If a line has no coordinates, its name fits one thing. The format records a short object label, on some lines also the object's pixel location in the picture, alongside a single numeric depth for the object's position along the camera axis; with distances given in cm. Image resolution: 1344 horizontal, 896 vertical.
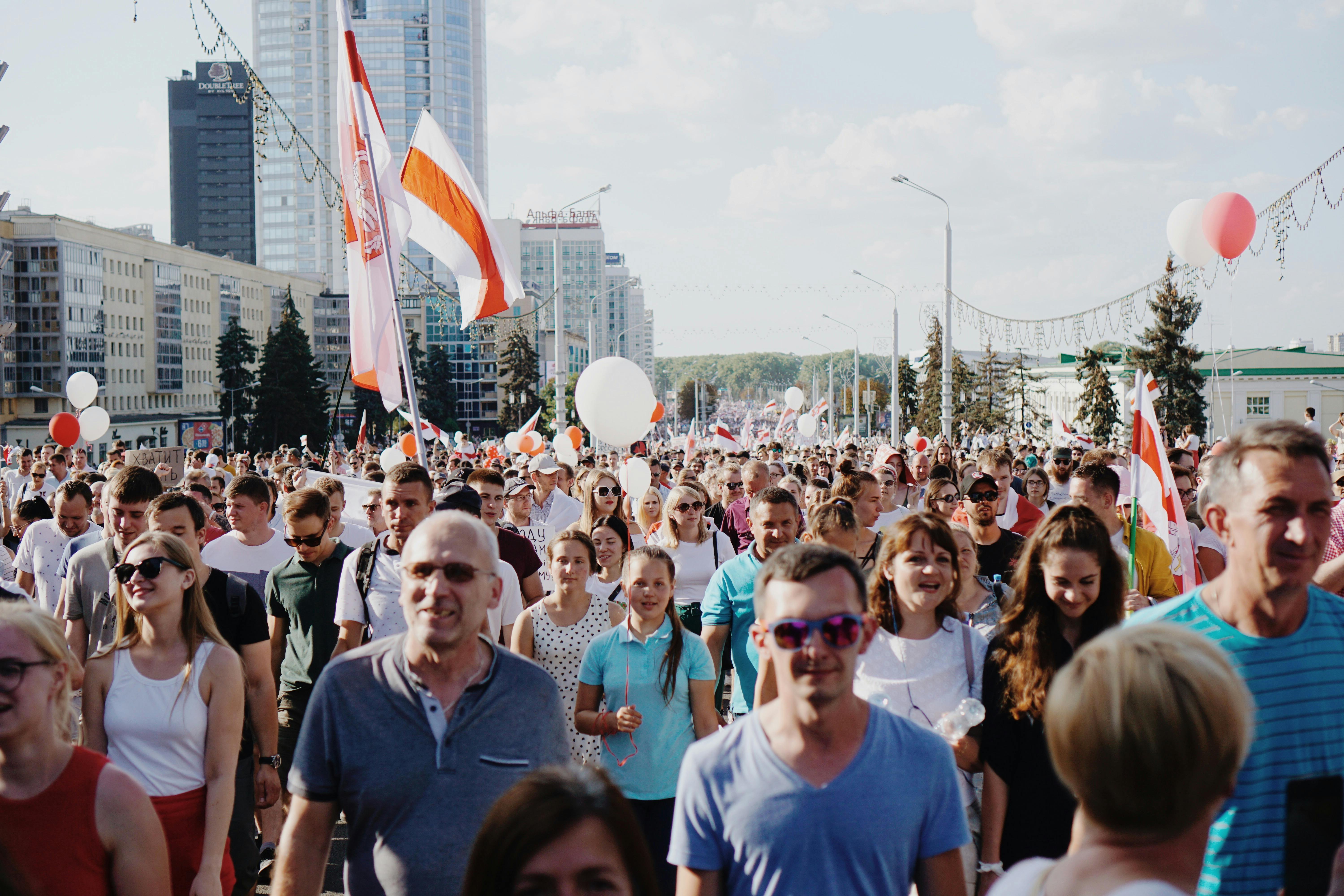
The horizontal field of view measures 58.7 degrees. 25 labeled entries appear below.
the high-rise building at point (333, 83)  16350
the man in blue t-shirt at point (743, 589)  531
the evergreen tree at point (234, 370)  8931
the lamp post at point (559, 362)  2617
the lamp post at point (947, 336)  2653
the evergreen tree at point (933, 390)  6788
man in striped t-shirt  261
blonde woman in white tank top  395
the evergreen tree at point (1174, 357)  5194
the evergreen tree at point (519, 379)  8969
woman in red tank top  277
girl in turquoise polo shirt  458
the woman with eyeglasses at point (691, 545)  717
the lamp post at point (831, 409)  4453
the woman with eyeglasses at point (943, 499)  786
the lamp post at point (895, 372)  3522
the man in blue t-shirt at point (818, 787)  255
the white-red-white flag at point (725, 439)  2345
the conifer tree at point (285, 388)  7644
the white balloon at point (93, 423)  1969
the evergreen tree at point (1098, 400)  5434
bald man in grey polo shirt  279
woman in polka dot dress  548
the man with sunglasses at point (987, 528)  631
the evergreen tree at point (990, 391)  6906
